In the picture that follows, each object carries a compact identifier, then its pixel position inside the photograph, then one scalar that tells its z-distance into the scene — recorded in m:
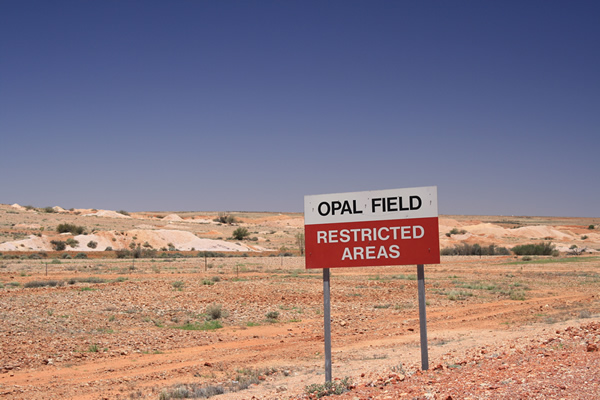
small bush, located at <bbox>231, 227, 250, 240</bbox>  86.50
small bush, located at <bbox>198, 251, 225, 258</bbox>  59.96
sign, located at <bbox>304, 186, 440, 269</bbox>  8.03
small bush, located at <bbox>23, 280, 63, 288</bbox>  26.61
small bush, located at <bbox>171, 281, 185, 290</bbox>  25.43
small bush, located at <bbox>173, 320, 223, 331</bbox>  16.97
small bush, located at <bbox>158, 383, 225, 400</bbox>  9.11
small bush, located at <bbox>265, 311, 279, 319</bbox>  19.08
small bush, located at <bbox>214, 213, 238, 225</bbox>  130.12
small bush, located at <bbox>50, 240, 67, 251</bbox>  62.05
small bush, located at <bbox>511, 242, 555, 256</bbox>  61.25
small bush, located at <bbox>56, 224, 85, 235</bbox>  75.30
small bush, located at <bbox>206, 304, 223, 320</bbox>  18.56
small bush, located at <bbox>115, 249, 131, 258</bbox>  56.56
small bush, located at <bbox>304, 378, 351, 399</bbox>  7.58
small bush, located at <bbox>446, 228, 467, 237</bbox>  94.10
